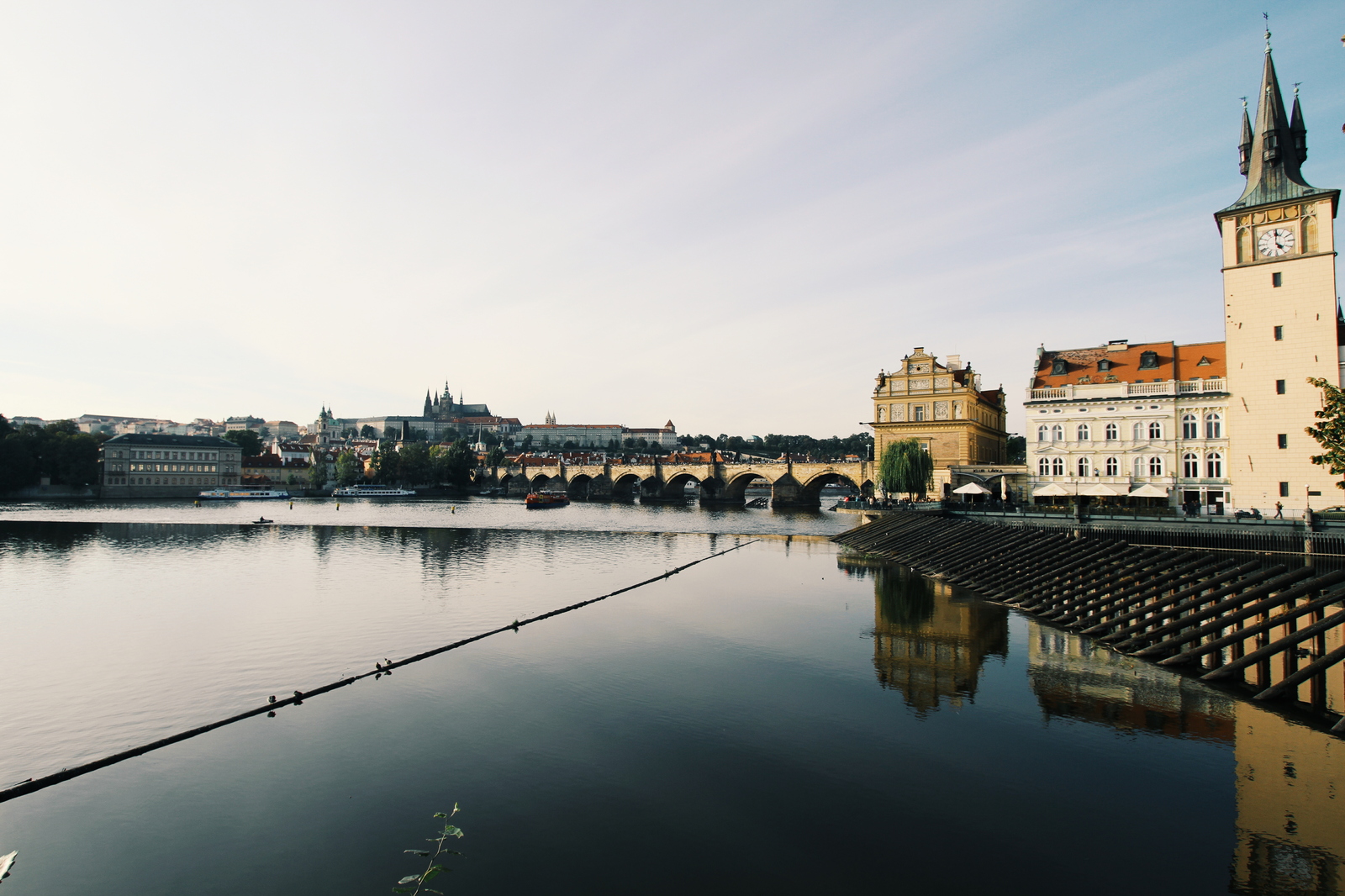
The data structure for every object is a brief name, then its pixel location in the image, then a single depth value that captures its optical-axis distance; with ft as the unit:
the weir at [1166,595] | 50.80
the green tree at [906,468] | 199.93
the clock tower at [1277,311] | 125.80
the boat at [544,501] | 309.88
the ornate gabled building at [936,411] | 214.69
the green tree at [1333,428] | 79.15
